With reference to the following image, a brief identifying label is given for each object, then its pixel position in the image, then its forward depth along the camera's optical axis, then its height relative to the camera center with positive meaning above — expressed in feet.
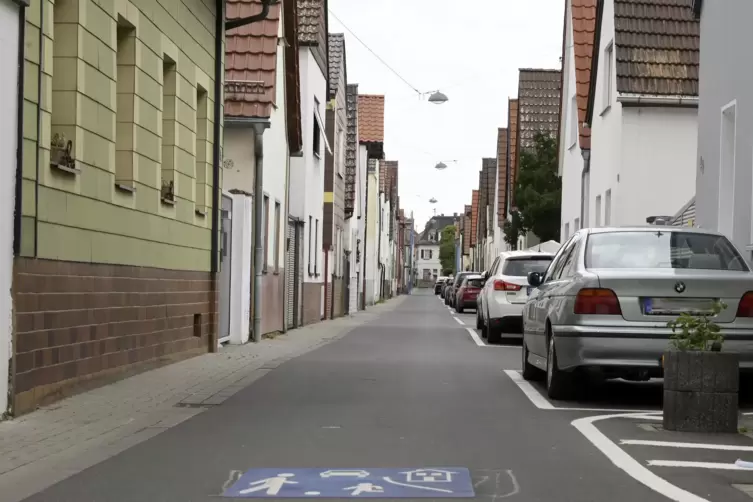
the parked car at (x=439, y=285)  311.56 -5.40
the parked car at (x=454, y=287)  168.55 -3.07
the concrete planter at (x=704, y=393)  29.66 -2.97
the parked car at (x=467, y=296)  148.87 -3.62
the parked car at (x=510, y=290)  71.61 -1.33
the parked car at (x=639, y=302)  34.04 -0.90
